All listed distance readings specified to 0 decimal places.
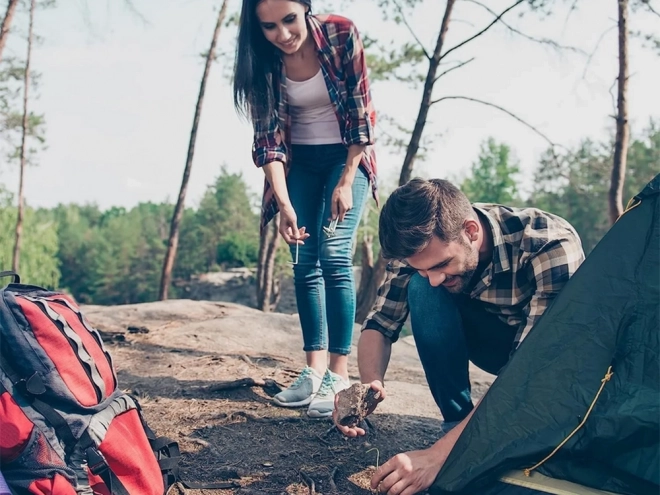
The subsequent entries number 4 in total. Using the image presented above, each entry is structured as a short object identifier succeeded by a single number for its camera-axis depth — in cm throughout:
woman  268
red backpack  160
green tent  153
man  193
